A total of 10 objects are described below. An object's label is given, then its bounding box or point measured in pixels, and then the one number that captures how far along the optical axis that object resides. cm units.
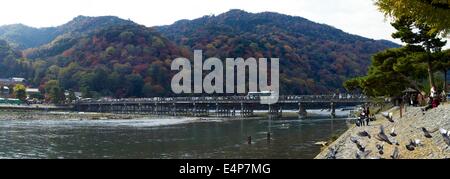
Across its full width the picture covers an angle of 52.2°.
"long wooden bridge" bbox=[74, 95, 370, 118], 8394
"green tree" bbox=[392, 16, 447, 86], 2818
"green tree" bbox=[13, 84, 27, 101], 10220
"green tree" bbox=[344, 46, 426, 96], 3034
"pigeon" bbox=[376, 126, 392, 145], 1177
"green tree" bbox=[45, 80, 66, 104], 10188
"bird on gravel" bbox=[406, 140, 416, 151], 1229
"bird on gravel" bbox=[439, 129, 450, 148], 980
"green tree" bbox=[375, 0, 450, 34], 1495
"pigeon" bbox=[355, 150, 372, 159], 1305
